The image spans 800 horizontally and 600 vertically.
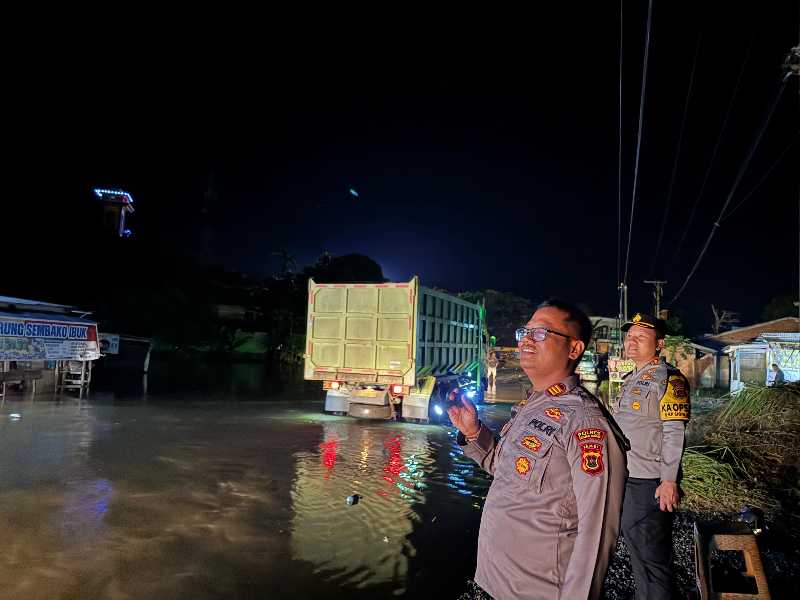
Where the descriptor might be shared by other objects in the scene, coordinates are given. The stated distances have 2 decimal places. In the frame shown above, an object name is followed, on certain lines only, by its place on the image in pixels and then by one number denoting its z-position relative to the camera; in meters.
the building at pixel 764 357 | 16.66
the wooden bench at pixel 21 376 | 15.98
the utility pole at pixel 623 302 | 29.59
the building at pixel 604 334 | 35.50
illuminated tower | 66.81
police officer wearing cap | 3.15
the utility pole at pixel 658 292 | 39.84
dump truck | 12.30
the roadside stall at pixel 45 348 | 15.61
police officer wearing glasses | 1.86
